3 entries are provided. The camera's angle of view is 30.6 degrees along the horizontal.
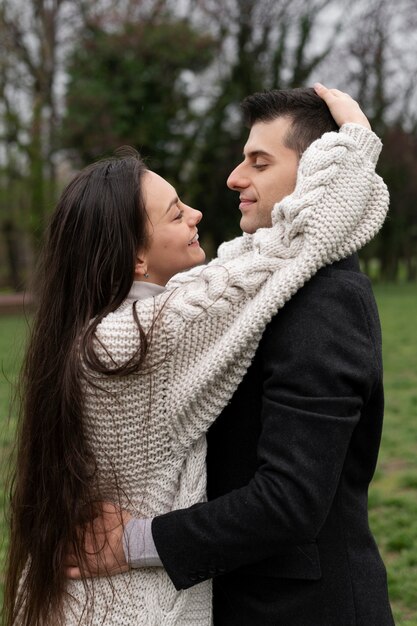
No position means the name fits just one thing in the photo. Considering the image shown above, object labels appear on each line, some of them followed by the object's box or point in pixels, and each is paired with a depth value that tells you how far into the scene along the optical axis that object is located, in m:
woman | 1.58
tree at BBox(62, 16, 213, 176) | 19.12
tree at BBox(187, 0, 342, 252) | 21.27
